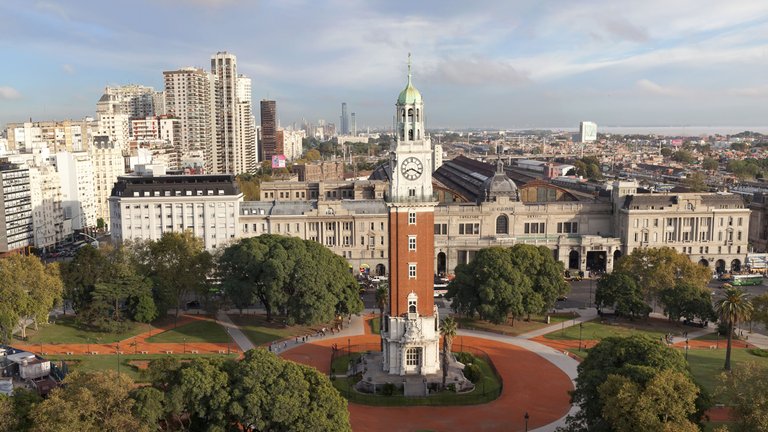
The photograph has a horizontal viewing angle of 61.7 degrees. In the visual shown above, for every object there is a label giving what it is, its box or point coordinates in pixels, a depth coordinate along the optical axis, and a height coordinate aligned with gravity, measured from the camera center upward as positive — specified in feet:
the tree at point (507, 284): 297.94 -57.73
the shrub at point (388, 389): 232.98 -82.66
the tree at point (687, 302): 302.45 -66.65
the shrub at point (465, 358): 261.09 -80.30
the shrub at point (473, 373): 246.37 -81.26
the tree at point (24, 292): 278.87 -58.56
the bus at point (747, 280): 402.93 -74.26
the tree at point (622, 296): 315.17 -66.33
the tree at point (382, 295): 298.35 -64.54
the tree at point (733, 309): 255.91 -59.12
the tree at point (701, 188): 604.74 -25.55
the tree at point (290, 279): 294.46 -55.71
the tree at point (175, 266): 319.47 -54.47
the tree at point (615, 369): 176.55 -60.09
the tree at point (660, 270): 323.78 -55.60
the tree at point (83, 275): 313.73 -55.72
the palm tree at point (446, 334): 235.01 -63.66
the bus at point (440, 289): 379.76 -76.19
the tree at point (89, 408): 154.92 -60.74
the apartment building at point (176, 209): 417.90 -31.11
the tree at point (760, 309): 269.03 -62.91
